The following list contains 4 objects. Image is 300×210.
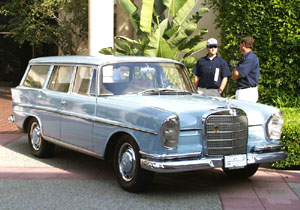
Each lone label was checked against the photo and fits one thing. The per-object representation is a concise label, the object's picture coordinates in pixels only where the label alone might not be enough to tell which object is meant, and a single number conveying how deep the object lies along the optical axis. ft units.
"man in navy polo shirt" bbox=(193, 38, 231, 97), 27.89
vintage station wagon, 18.98
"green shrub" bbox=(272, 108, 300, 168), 24.22
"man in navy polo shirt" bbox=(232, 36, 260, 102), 26.10
